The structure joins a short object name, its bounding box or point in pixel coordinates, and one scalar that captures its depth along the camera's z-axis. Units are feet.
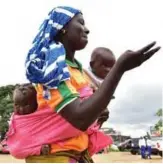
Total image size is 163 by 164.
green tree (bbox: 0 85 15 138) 78.61
